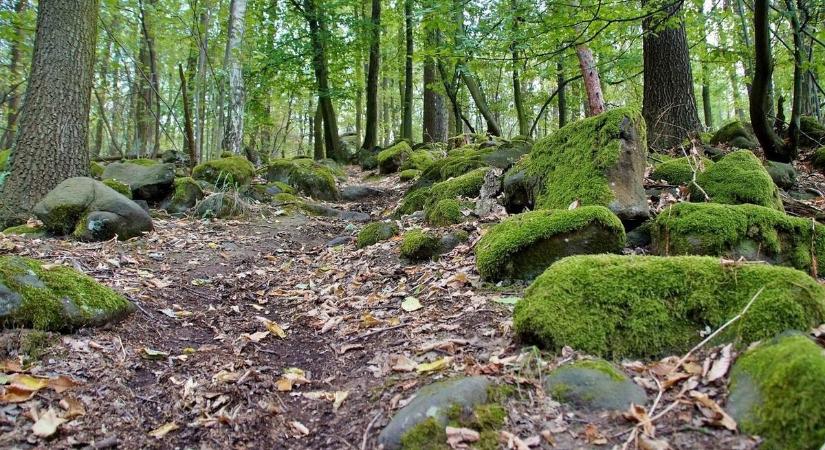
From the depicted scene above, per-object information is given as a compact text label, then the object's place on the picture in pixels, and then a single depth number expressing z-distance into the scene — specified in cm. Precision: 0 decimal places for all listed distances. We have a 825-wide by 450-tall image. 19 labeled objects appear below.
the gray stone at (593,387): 237
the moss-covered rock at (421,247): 539
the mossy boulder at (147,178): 900
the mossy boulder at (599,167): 477
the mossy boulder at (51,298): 327
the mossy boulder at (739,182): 498
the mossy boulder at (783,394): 186
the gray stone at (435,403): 238
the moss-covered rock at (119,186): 842
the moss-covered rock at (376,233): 656
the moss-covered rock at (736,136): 883
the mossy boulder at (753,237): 397
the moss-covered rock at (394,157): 1378
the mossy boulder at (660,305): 260
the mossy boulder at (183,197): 882
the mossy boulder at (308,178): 1104
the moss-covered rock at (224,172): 1024
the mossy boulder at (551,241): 411
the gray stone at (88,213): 646
